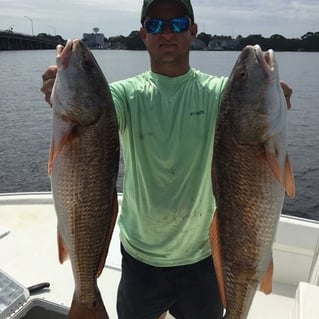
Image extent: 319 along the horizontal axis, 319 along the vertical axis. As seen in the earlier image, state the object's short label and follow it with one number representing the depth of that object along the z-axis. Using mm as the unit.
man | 2110
